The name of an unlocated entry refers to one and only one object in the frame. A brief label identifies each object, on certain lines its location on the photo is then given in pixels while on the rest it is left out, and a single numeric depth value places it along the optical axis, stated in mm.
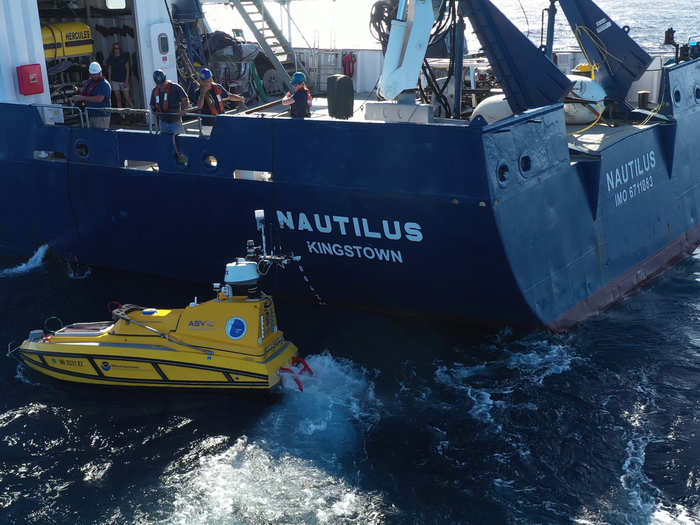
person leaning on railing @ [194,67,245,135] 11718
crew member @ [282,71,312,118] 10492
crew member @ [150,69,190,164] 11383
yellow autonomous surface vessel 9461
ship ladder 17062
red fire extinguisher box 12680
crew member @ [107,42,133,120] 14258
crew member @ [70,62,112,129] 12406
